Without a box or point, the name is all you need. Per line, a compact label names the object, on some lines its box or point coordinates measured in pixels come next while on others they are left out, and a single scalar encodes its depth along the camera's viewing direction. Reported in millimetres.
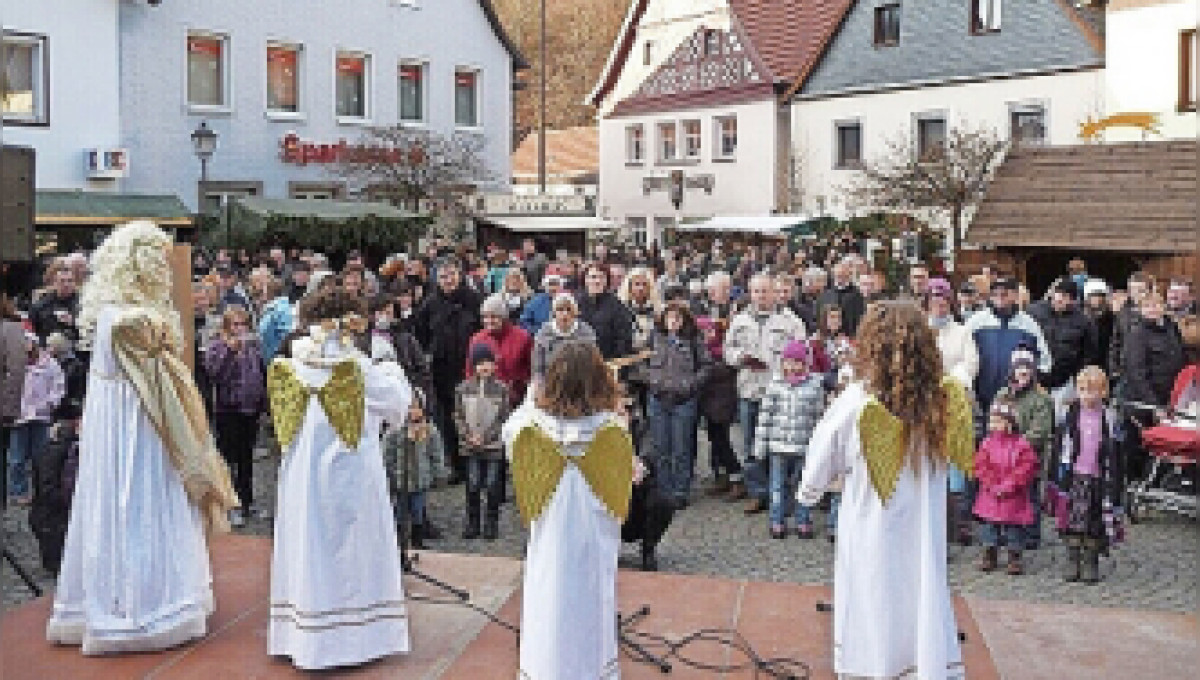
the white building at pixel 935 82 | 28047
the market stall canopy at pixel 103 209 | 20641
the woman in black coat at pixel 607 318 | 10742
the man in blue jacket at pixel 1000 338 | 10102
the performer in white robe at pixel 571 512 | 5430
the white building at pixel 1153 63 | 22719
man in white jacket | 10312
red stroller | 9594
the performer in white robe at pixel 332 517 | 5855
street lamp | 20812
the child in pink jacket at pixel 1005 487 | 8625
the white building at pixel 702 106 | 34812
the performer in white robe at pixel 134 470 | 6043
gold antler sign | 22719
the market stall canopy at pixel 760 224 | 27922
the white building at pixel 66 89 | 22422
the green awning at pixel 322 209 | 21766
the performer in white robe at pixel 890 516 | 5570
